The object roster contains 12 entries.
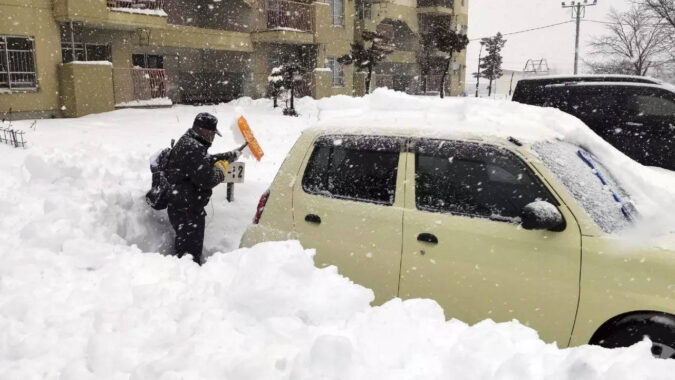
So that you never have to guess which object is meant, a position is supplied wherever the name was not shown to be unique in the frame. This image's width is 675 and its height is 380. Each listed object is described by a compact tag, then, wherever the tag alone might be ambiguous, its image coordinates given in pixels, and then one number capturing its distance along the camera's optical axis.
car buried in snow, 3.04
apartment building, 16.31
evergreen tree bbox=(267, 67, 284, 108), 21.88
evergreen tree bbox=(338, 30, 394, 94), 27.50
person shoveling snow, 4.83
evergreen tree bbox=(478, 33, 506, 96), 49.84
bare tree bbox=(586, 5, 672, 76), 45.62
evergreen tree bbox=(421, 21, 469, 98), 32.88
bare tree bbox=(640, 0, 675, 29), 33.94
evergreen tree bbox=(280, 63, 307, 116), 21.64
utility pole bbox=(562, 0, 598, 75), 47.19
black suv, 7.34
